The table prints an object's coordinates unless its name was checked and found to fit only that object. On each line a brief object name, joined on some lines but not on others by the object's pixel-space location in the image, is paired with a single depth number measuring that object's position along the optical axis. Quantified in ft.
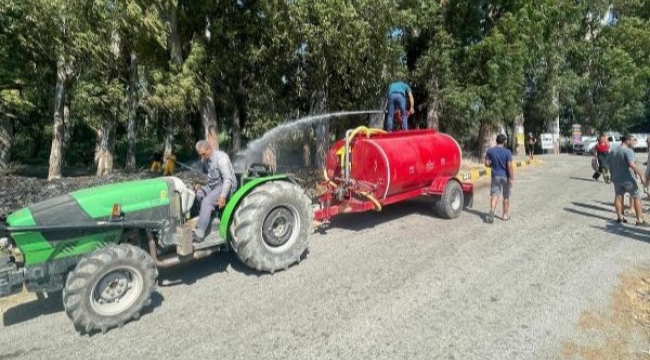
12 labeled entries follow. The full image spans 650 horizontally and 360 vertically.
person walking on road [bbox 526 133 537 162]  67.73
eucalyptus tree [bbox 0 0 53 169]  35.22
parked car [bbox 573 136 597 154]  88.12
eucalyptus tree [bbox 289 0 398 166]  34.01
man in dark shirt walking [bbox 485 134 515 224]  26.21
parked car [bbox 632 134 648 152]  94.38
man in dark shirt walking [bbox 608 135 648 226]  24.73
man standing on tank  30.32
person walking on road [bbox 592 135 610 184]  42.22
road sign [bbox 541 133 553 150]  86.28
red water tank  23.90
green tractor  13.16
